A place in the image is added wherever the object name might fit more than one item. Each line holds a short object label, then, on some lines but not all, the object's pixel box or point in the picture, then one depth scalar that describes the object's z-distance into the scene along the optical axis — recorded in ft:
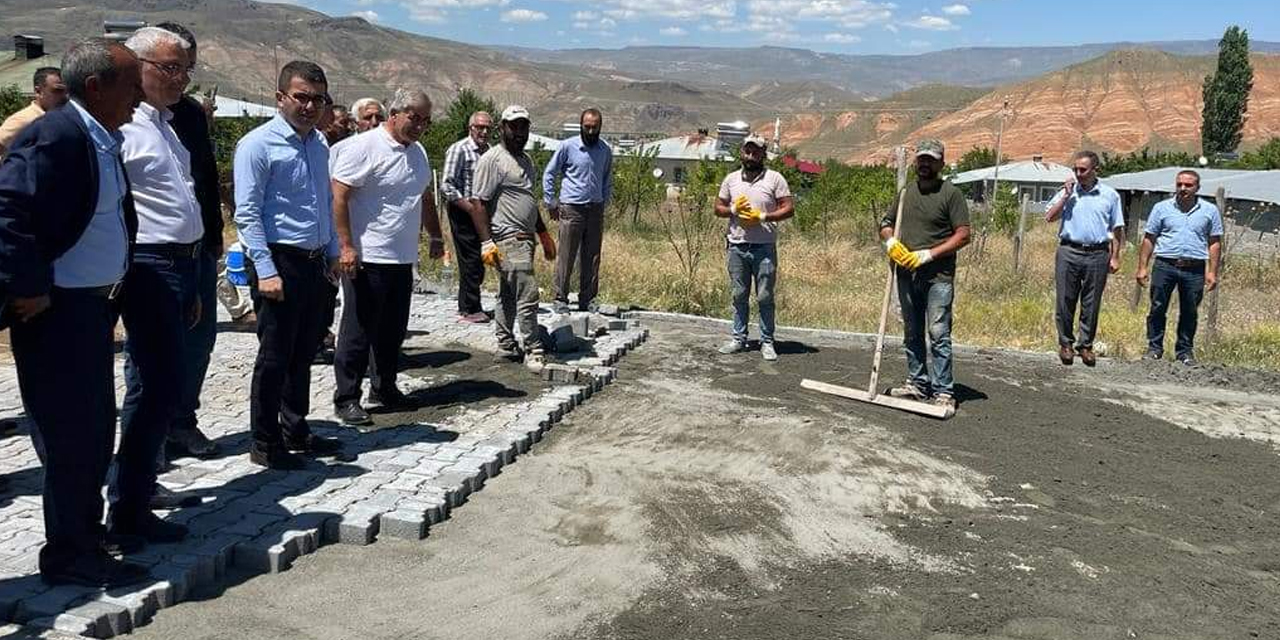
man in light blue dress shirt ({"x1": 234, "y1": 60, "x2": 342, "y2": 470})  16.52
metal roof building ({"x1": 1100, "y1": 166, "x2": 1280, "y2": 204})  87.61
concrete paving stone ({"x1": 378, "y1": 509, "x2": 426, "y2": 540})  15.89
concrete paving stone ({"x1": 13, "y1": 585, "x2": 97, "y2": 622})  12.12
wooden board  24.37
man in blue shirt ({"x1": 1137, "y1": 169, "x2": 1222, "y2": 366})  31.40
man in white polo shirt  19.92
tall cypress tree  222.07
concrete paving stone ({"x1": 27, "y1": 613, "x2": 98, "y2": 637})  11.87
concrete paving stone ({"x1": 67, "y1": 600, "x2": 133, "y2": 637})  12.10
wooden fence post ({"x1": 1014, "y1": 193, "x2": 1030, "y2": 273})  56.39
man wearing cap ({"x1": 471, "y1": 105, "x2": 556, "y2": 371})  25.16
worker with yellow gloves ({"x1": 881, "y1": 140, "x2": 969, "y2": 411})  24.35
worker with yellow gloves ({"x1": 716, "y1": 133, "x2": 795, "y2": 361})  28.22
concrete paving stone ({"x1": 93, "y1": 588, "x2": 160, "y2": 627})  12.46
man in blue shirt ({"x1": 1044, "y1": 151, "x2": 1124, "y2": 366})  30.48
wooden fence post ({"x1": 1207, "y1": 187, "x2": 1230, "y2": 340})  34.60
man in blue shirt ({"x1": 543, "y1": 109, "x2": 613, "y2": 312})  33.78
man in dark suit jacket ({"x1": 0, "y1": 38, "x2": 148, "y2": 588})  11.50
